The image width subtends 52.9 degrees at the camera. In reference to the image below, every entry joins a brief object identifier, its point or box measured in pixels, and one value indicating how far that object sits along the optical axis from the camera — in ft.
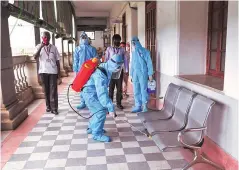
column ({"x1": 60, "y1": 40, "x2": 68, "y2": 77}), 31.99
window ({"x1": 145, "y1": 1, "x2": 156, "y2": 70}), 16.28
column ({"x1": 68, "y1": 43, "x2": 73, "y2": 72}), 39.93
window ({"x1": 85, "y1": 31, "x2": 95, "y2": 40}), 82.53
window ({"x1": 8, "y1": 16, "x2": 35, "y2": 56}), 19.34
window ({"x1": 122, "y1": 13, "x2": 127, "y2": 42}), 30.51
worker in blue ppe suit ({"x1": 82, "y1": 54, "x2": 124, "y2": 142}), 9.16
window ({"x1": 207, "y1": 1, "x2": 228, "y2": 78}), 10.30
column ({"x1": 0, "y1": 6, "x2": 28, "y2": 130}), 11.19
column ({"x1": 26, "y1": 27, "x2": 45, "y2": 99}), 18.19
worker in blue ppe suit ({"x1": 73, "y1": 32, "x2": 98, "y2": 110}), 14.66
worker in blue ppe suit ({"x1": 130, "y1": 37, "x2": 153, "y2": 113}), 13.47
